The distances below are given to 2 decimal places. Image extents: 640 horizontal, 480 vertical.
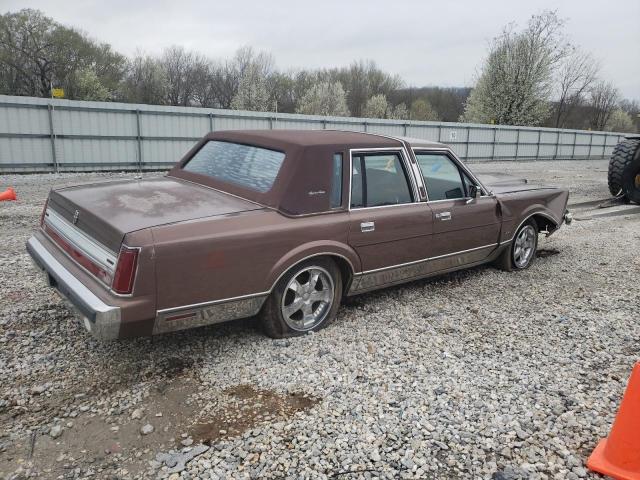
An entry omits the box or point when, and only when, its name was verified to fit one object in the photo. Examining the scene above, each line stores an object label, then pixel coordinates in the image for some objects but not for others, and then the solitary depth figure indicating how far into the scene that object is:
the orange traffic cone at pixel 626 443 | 2.42
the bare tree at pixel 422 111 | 59.09
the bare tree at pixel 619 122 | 67.81
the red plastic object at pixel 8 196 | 7.21
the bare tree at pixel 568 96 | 51.44
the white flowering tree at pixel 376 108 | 60.59
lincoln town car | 2.97
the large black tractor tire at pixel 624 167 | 11.40
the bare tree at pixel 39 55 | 43.00
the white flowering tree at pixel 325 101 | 54.97
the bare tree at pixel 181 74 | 58.69
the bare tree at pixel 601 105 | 63.16
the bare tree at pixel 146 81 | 53.44
